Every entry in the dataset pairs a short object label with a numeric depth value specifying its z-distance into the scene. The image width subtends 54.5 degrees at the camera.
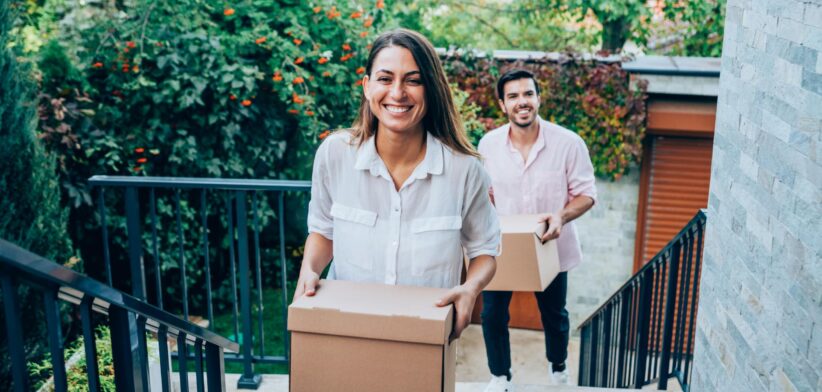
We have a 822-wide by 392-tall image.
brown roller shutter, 7.72
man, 3.59
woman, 2.13
